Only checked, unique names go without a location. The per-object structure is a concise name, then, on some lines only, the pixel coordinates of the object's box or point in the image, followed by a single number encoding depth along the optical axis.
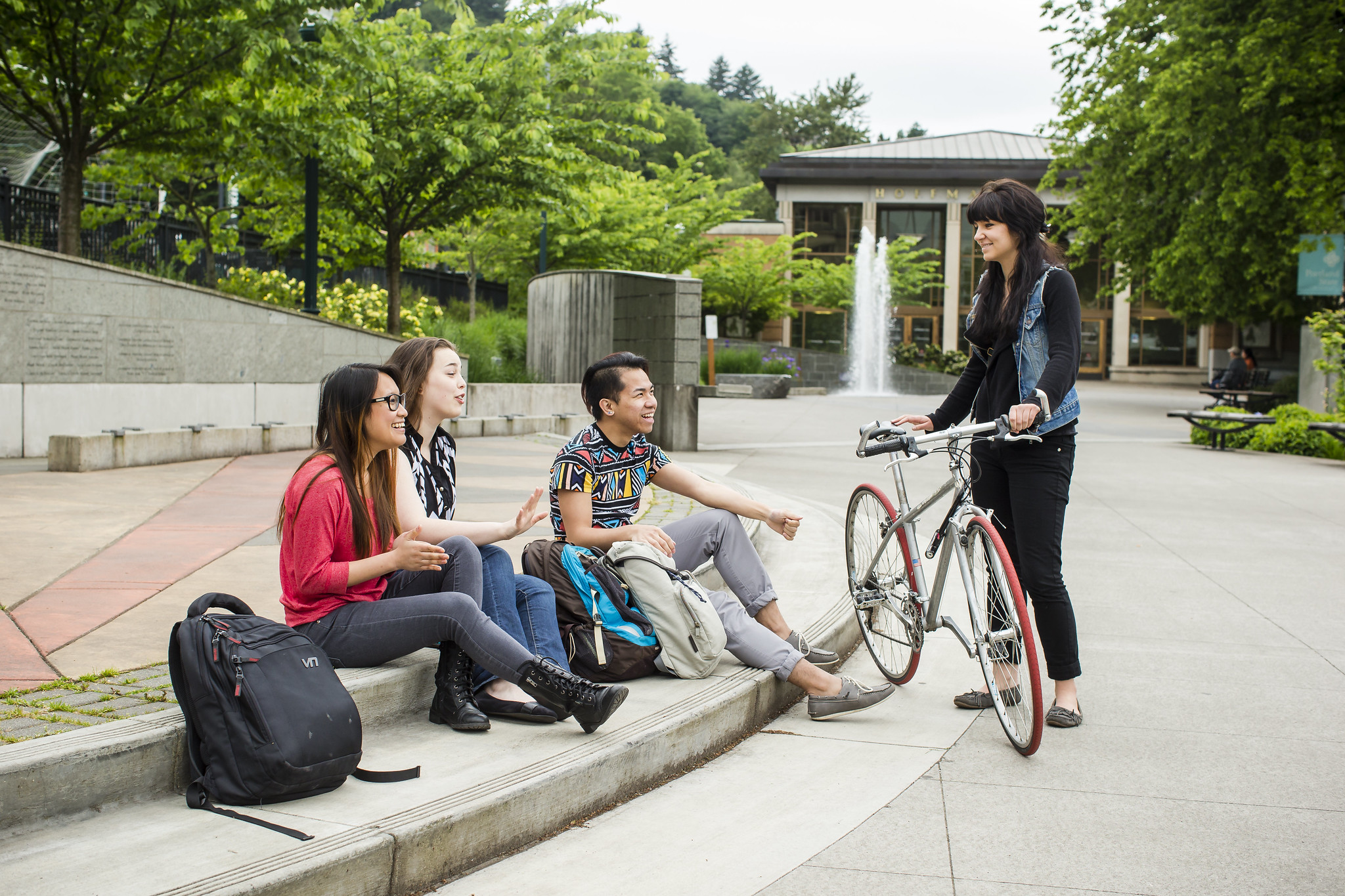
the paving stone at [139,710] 3.34
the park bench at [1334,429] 14.62
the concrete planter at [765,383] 30.70
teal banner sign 22.45
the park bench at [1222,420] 16.84
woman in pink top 3.51
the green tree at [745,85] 118.31
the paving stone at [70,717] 3.27
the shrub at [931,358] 39.44
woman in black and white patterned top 3.91
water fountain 43.69
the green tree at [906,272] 42.91
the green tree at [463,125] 16.50
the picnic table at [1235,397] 21.56
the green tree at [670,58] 114.81
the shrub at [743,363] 32.56
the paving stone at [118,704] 3.40
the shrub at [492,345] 16.33
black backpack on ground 2.95
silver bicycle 3.96
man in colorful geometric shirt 4.35
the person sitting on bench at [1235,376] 26.31
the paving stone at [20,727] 3.11
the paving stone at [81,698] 3.45
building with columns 50.84
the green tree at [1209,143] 22.19
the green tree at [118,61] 11.30
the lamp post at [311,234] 14.14
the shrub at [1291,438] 15.92
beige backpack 4.21
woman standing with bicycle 4.25
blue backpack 4.20
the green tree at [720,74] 118.69
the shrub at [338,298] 15.55
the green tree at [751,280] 37.72
